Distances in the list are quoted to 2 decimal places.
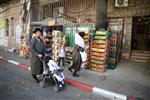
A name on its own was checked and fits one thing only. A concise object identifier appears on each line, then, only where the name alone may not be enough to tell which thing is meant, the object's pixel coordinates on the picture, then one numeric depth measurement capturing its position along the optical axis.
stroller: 3.32
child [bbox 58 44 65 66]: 5.29
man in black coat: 3.56
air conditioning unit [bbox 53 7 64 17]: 7.11
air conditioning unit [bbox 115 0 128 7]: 5.43
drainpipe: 5.62
